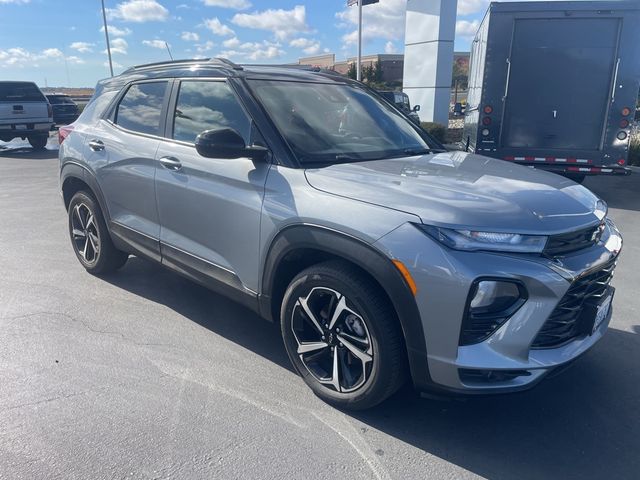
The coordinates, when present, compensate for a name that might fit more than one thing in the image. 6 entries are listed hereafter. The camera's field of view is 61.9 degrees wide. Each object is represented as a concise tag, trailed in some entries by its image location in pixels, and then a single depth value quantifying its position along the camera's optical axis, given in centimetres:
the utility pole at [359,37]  2077
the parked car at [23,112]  1566
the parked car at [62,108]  2136
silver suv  244
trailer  817
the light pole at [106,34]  3115
